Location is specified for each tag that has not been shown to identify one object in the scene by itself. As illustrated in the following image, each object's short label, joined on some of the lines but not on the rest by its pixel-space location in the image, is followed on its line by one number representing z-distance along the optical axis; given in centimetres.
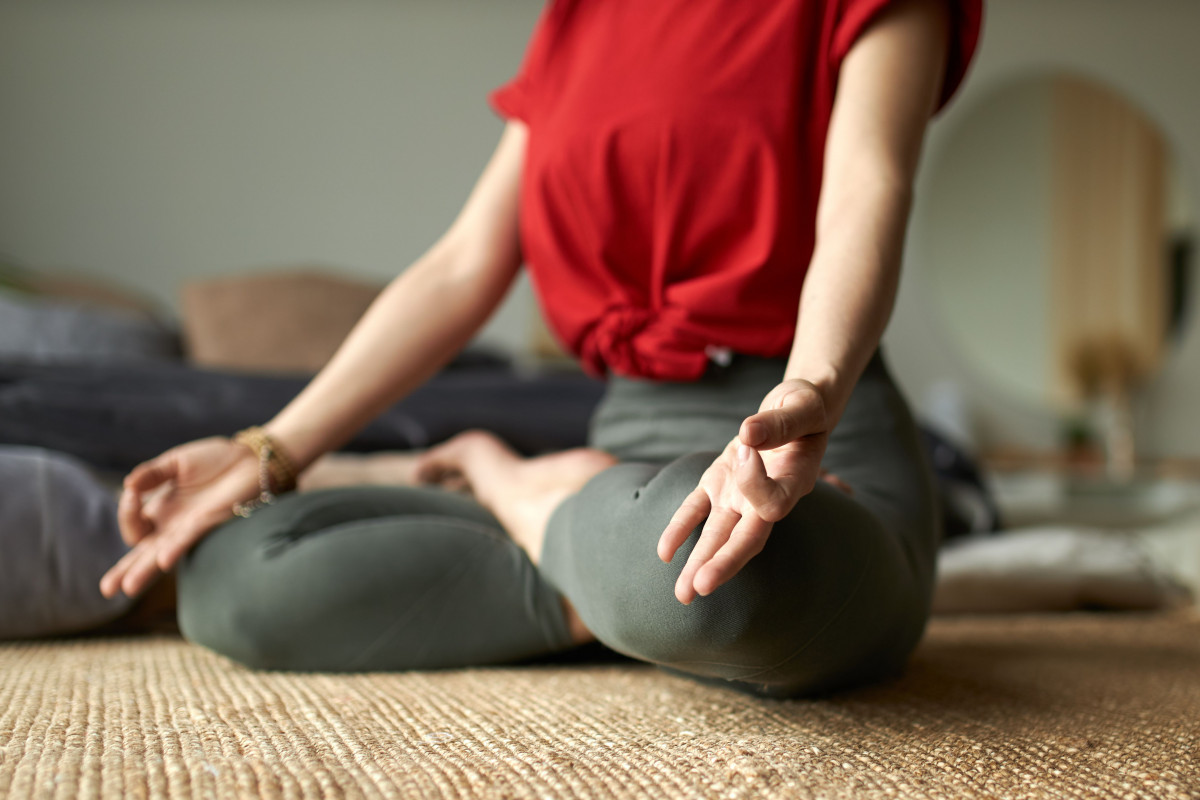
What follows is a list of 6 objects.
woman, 62
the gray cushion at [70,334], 201
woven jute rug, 47
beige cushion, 223
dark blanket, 118
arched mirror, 346
